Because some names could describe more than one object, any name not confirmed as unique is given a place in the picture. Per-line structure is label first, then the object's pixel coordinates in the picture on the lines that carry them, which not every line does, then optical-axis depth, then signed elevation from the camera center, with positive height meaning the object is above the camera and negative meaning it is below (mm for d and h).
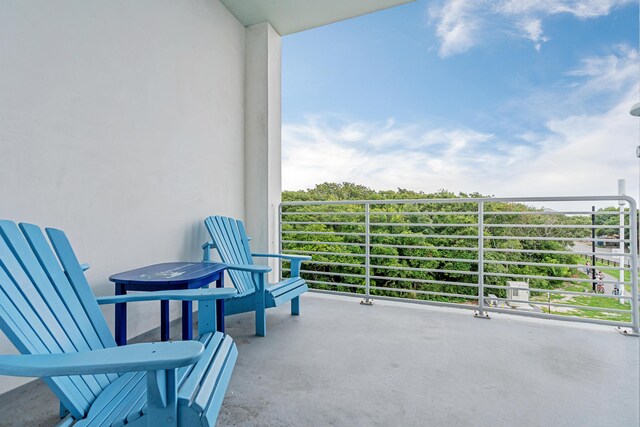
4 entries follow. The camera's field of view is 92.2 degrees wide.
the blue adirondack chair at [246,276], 2498 -551
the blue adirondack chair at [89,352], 776 -387
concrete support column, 3814 +993
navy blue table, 1775 -417
